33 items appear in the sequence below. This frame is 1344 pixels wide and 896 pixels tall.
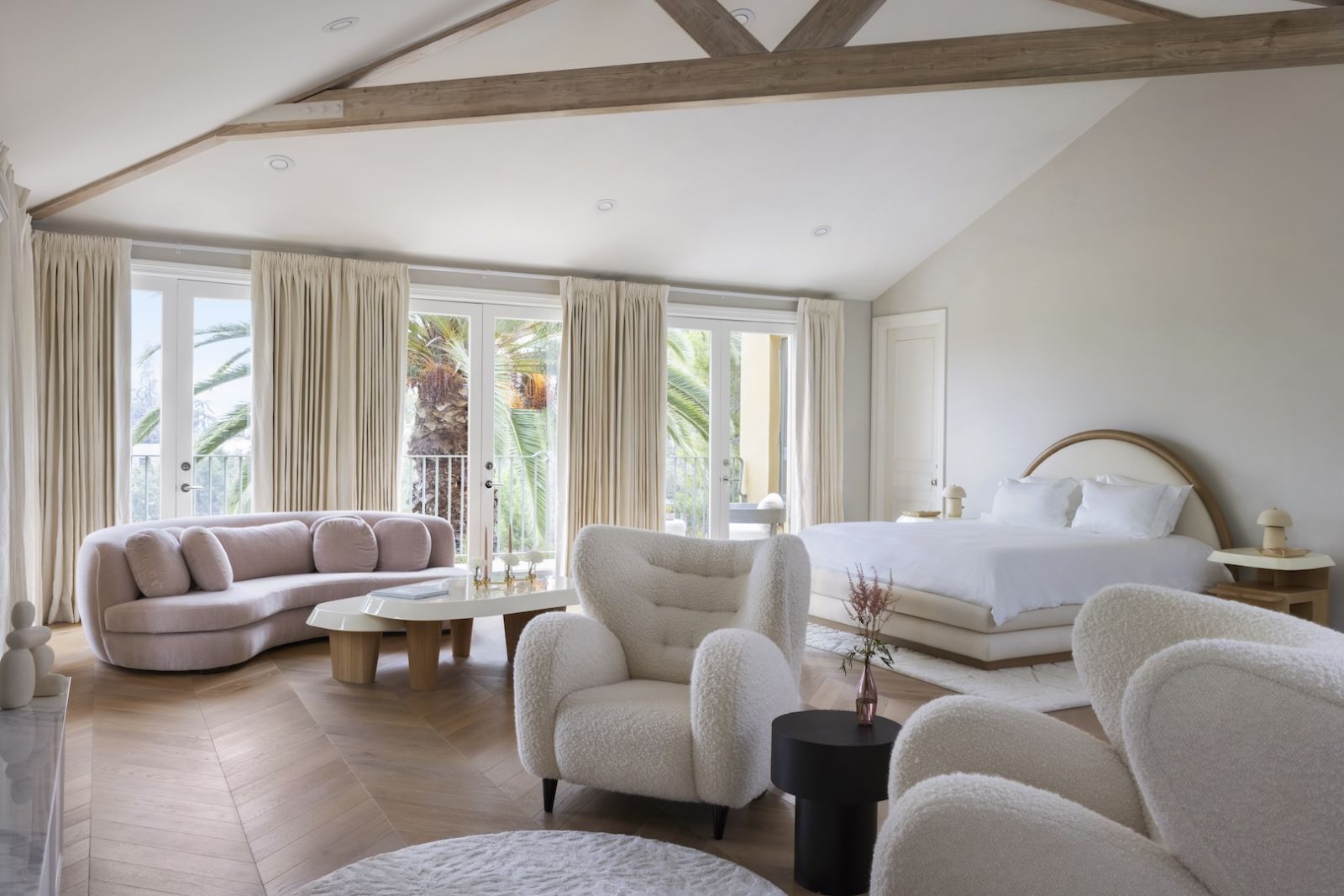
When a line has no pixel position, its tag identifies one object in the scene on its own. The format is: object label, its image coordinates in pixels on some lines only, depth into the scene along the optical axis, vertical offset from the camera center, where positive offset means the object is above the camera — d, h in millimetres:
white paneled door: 7797 +230
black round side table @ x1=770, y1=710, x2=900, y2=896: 2381 -874
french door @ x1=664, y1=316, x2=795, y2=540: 7836 +121
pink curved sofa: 4449 -845
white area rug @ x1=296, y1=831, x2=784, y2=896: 2352 -1091
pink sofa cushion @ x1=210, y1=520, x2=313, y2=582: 5125 -611
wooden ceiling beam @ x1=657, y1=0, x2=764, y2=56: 4109 +1756
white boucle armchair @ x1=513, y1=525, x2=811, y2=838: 2645 -691
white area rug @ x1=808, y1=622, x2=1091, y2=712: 4207 -1122
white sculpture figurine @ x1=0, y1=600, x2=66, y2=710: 2600 -626
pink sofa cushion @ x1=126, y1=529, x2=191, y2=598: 4574 -606
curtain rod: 5939 +1169
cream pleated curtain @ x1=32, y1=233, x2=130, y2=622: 5523 +237
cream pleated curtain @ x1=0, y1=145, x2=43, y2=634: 3834 +146
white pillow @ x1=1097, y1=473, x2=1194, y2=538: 5594 -402
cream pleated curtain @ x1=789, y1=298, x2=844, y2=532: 8031 +186
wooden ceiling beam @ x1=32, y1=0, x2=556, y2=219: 4621 +1824
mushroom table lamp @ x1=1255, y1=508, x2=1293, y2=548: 5074 -437
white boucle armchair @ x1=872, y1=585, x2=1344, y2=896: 1080 -443
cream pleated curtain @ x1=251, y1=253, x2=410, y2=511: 6062 +361
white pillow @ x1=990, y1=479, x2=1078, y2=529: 6113 -412
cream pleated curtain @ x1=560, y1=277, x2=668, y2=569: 7113 +267
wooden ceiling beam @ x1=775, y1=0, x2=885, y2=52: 4047 +1737
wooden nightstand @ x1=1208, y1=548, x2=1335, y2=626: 4992 -766
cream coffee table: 4229 -793
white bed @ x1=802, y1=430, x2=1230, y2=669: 4738 -682
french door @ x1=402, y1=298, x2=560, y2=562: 6871 +125
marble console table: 1609 -733
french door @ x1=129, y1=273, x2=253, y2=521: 5926 +243
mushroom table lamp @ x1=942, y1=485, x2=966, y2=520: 6820 -410
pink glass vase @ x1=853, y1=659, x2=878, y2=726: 2514 -673
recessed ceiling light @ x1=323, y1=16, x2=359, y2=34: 3877 +1657
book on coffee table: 4379 -706
